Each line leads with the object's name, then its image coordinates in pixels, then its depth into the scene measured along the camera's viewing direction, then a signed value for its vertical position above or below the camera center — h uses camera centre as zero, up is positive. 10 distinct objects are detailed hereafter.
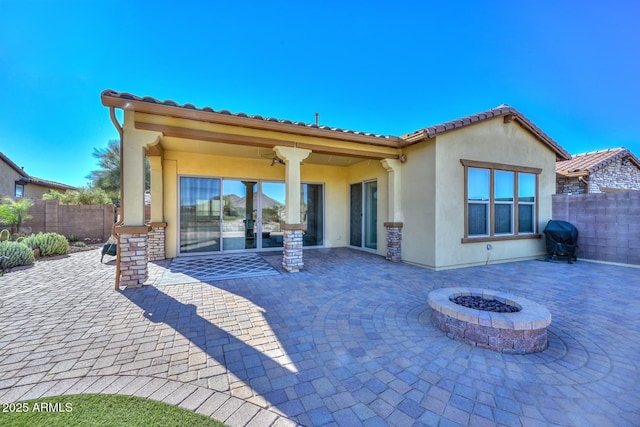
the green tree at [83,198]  12.00 +0.71
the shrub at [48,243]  7.86 -0.95
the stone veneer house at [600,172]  10.04 +1.67
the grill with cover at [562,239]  7.73 -0.81
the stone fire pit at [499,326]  2.78 -1.30
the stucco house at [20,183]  15.67 +2.10
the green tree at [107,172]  17.75 +2.91
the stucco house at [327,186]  5.15 +0.81
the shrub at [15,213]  8.98 -0.01
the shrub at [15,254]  6.41 -1.07
